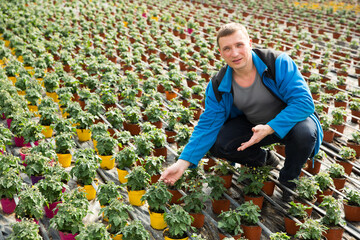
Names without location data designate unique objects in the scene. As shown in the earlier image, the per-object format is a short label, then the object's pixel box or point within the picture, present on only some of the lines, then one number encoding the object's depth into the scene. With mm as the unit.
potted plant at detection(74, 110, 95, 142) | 5148
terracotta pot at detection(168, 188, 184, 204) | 3994
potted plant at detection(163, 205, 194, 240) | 3295
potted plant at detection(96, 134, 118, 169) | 4602
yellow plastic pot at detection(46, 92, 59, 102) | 6496
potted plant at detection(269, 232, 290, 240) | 3051
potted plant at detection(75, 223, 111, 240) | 2996
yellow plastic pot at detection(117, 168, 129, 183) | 4426
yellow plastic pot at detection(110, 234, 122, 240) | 3353
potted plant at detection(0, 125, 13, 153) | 4391
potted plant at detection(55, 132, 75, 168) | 4590
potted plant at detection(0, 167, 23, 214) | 3618
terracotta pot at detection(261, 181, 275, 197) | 4227
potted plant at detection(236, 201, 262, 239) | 3422
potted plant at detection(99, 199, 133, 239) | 3312
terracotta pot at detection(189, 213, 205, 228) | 3685
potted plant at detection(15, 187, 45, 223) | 3367
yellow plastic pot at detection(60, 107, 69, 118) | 5684
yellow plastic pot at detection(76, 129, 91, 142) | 5301
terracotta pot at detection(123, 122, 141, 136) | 5582
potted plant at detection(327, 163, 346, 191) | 4379
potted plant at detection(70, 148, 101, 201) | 3984
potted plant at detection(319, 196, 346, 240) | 3502
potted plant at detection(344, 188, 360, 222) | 3859
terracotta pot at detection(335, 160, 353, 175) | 4782
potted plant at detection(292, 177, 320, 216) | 3826
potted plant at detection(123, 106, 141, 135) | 5531
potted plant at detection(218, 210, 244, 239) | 3316
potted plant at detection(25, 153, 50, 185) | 3971
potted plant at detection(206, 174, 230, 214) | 3866
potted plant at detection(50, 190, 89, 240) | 3238
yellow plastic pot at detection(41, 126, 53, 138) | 5250
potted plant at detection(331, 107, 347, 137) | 5746
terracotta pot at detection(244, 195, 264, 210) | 4008
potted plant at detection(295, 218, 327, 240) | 3221
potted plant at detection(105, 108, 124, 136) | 5344
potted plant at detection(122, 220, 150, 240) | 3100
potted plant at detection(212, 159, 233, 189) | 4297
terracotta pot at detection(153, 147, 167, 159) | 4961
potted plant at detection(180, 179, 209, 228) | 3670
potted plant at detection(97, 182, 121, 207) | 3641
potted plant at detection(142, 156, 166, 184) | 4114
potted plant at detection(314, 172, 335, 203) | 4023
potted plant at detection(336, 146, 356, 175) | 4785
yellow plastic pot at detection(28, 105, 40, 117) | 5964
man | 3578
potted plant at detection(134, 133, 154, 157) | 4602
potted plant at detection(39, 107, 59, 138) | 5172
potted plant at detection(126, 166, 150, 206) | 3902
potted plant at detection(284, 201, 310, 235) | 3643
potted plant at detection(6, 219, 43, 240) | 2971
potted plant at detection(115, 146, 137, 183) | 4331
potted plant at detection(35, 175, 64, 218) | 3637
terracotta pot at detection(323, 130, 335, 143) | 5586
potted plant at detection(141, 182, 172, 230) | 3596
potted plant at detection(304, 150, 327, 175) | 4723
